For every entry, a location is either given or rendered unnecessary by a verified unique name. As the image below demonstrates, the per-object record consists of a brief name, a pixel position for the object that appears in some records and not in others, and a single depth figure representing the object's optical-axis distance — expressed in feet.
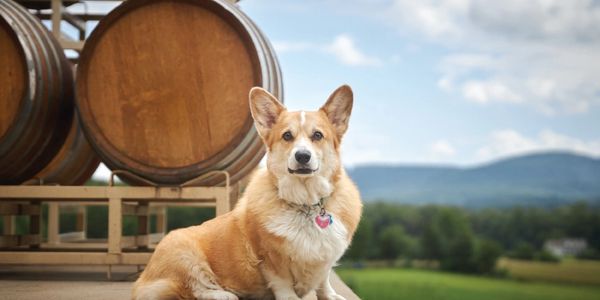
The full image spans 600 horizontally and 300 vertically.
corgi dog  10.75
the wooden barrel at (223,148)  15.48
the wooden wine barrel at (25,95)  16.30
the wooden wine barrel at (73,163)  20.27
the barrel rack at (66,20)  19.81
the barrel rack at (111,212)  15.97
